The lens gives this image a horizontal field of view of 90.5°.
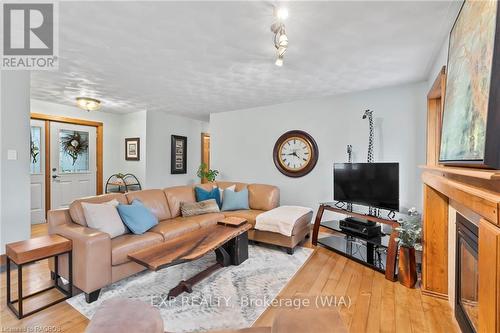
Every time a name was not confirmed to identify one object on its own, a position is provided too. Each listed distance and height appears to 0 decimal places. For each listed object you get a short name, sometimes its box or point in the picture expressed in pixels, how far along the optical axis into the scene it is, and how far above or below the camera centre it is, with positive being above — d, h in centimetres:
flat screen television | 301 -26
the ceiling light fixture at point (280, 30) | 176 +106
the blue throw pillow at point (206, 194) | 416 -54
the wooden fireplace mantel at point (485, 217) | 90 -20
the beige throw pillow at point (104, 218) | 254 -59
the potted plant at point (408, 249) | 252 -88
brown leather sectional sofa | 220 -81
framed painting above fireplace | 104 +39
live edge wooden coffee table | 209 -81
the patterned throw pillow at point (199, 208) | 373 -69
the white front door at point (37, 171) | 478 -18
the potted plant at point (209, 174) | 567 -25
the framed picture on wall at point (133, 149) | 574 +32
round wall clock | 454 +19
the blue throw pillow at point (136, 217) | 279 -64
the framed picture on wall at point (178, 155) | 620 +20
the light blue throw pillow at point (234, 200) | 418 -63
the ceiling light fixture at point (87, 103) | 429 +105
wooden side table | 199 -78
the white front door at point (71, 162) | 512 +0
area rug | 199 -124
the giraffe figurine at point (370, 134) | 375 +46
